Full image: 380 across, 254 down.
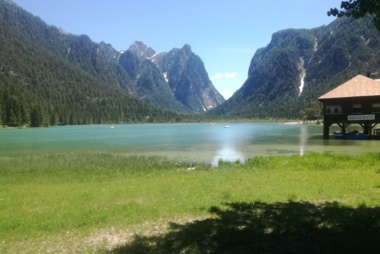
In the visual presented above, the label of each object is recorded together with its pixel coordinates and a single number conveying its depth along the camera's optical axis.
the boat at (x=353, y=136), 59.11
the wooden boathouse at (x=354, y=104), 56.00
